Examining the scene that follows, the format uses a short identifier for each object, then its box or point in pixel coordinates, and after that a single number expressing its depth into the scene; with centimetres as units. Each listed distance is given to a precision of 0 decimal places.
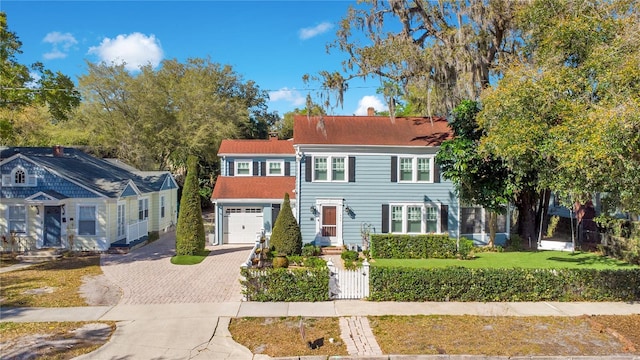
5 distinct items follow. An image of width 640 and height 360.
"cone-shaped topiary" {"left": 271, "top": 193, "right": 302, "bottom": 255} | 1798
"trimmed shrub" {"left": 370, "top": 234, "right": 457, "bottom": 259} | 1833
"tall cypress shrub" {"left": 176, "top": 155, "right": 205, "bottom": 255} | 1778
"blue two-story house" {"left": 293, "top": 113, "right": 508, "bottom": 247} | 2056
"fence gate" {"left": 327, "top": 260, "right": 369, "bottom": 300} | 1238
